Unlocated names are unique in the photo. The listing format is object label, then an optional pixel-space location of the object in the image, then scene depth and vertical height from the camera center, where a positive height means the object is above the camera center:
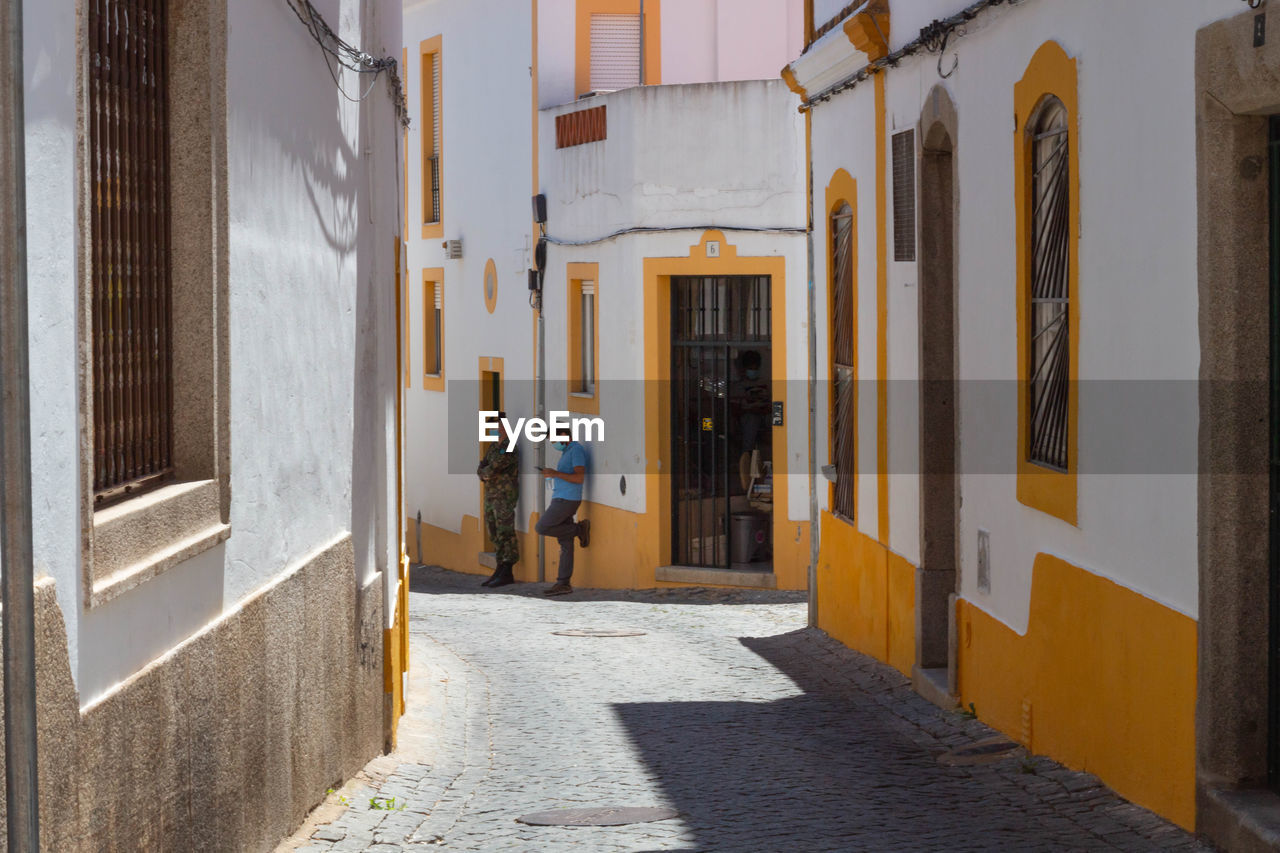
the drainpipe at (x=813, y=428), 14.45 -0.39
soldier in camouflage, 21.92 -1.46
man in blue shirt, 20.05 -1.33
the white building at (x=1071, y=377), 6.19 +0.00
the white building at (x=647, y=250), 19.23 +1.51
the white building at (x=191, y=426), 4.33 -0.13
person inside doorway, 19.25 -0.30
